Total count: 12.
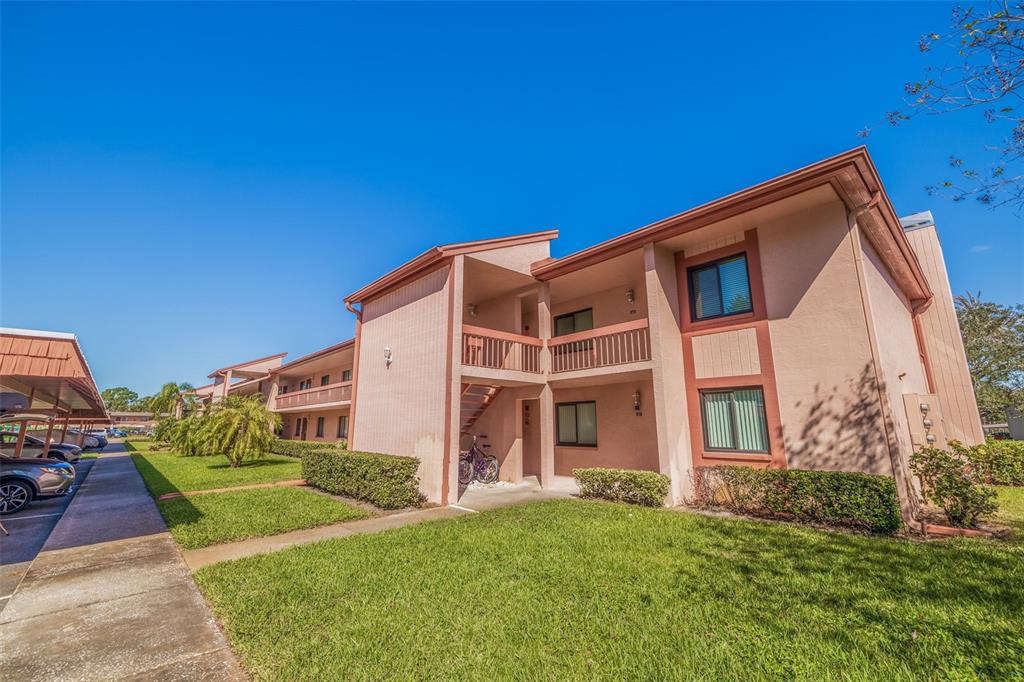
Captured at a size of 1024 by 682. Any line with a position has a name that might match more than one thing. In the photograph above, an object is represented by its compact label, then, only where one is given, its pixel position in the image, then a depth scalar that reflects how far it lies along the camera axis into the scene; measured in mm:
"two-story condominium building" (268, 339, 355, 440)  21734
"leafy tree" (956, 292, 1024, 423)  25131
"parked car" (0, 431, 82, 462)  15844
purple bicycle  12844
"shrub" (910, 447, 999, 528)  6836
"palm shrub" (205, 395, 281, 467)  17062
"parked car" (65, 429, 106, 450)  26766
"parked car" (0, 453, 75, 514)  8742
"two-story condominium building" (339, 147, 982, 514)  8242
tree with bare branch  4215
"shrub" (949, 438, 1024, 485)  12391
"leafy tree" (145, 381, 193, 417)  38938
